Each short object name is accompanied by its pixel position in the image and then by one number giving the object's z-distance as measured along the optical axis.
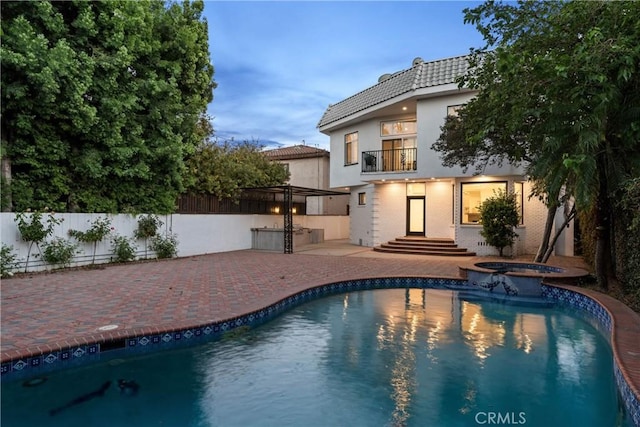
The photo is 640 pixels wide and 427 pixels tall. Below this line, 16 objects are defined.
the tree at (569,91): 5.91
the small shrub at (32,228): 10.20
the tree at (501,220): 14.31
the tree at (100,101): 9.95
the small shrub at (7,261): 9.91
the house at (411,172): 15.52
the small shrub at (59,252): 10.90
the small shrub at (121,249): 12.74
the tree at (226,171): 15.78
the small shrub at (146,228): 13.45
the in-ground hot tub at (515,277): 9.31
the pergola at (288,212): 16.09
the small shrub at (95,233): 11.70
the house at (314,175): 26.20
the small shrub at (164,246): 14.07
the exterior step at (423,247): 15.71
